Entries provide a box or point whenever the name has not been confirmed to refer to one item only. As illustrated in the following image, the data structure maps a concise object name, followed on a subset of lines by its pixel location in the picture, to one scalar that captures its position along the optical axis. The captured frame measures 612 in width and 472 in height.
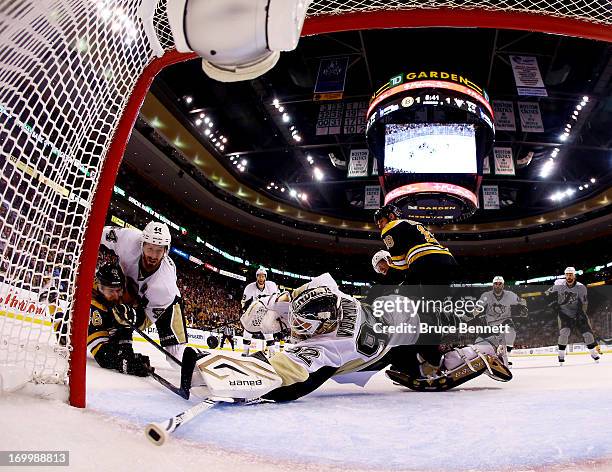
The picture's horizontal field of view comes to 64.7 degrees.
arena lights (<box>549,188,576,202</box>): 15.44
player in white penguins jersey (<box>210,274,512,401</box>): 2.08
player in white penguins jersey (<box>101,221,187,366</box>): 2.86
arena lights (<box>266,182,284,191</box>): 16.04
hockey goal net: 1.22
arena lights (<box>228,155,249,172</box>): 13.65
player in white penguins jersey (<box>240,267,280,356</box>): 7.03
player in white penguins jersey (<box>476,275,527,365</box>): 6.98
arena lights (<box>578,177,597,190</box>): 14.41
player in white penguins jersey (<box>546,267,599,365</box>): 6.76
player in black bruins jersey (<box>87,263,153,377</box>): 2.55
